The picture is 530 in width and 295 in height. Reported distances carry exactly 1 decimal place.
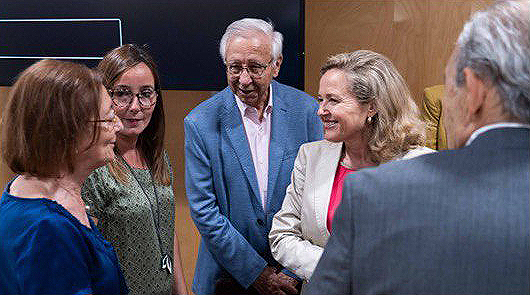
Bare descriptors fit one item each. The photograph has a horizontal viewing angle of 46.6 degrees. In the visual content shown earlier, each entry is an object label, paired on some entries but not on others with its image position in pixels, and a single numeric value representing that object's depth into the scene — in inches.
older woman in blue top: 54.9
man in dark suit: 38.5
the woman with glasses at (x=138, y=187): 81.4
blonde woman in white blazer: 85.7
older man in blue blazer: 99.6
